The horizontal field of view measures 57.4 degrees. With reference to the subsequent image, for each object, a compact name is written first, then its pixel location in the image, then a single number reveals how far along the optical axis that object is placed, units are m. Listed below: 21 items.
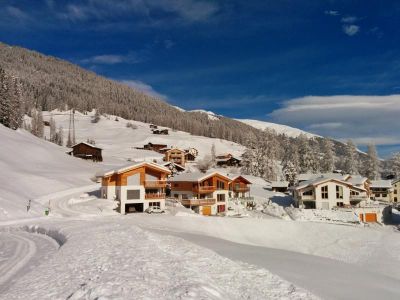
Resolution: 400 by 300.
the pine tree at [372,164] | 104.00
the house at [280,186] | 90.12
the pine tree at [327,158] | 106.75
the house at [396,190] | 92.54
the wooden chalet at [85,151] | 106.75
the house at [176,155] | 141.88
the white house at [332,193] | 68.25
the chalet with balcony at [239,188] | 77.83
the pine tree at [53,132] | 154.50
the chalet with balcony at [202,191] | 61.97
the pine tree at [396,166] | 113.50
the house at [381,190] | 89.62
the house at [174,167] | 105.12
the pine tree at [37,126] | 130.55
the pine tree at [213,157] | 151.12
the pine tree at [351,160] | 104.19
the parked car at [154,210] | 51.22
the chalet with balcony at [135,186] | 53.31
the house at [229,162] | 147.38
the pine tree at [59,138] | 150.62
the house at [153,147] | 168.88
